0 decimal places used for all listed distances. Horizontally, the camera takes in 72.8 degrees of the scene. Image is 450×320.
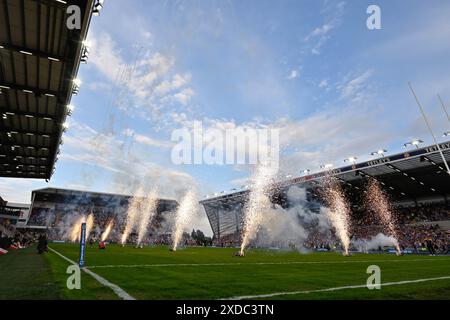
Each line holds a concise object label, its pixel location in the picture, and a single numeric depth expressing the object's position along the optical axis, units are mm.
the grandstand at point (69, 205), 80562
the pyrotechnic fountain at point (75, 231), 69806
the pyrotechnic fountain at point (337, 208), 63719
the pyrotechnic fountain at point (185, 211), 49956
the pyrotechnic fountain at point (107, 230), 77750
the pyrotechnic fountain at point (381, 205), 57094
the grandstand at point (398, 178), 46075
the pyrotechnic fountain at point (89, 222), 76981
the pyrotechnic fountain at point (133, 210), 92312
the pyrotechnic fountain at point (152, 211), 88688
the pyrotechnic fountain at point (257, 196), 39916
